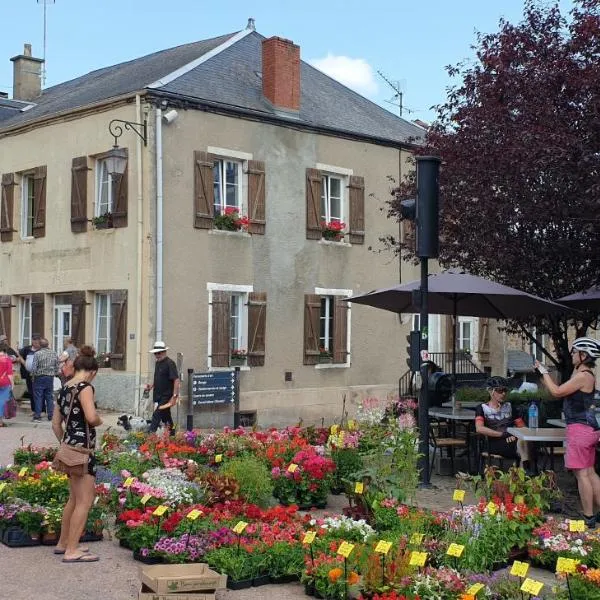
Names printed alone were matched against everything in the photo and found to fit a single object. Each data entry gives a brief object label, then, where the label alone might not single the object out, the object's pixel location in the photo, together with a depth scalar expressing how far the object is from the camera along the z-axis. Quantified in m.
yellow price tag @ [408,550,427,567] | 6.14
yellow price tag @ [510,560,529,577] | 5.63
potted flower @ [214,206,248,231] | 20.00
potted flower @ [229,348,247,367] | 20.20
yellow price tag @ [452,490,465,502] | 7.25
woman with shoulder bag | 7.34
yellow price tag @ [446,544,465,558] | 6.31
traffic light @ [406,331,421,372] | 10.53
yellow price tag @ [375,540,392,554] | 6.19
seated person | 10.38
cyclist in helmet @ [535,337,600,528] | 8.55
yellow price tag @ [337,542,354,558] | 6.17
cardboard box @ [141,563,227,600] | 5.99
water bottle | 9.94
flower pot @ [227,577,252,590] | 6.78
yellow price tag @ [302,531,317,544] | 6.72
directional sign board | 19.16
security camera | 19.02
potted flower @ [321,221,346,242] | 21.97
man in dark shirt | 13.55
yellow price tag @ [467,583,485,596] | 5.75
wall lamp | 18.39
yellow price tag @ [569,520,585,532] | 6.73
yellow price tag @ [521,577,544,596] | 5.38
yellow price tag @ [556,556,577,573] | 5.68
